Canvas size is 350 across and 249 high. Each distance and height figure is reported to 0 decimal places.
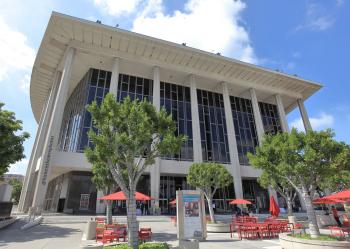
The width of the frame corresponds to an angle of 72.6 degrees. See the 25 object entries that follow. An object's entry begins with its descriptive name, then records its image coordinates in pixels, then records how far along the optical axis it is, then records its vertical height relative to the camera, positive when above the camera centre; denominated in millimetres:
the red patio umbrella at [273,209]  17869 +744
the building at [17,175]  161362 +31603
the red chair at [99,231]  13133 -430
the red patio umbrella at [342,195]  11570 +1090
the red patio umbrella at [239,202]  22312 +1588
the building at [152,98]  30391 +18813
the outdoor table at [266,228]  14039 -455
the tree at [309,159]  11453 +2713
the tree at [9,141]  16969 +5707
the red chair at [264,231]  14117 -660
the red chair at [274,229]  14803 -555
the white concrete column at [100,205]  28262 +1979
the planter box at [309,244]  8852 -911
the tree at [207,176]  20000 +3515
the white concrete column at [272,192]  36062 +3888
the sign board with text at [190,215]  11719 +285
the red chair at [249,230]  13766 -555
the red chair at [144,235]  11601 -597
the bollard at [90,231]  13161 -407
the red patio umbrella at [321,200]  14184 +1045
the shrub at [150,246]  8086 -764
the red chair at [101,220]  18161 +169
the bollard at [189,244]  8336 -749
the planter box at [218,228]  16859 -485
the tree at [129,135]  9730 +3400
